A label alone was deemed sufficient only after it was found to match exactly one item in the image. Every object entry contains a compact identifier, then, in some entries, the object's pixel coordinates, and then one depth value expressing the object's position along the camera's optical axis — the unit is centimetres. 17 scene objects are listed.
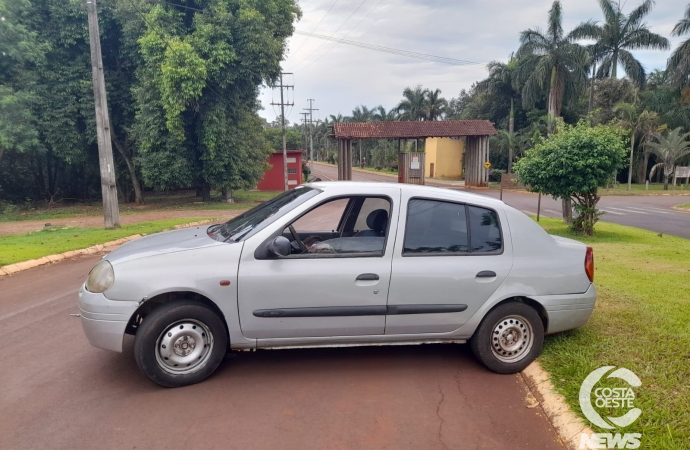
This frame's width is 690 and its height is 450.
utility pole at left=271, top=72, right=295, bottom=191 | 3596
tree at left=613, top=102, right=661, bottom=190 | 3981
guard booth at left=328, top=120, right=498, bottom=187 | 3534
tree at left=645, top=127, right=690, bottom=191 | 3612
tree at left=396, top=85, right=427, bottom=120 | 6309
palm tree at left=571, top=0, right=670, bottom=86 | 3762
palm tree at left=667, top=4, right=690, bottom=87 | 3203
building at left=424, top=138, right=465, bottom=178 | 5609
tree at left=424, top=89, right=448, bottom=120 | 6303
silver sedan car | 390
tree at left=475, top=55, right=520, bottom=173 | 4809
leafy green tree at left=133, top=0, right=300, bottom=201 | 2225
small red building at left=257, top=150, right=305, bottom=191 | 3894
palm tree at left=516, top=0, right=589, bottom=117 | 3850
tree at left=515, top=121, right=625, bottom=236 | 1230
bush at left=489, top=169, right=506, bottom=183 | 4584
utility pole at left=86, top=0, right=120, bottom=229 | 1381
